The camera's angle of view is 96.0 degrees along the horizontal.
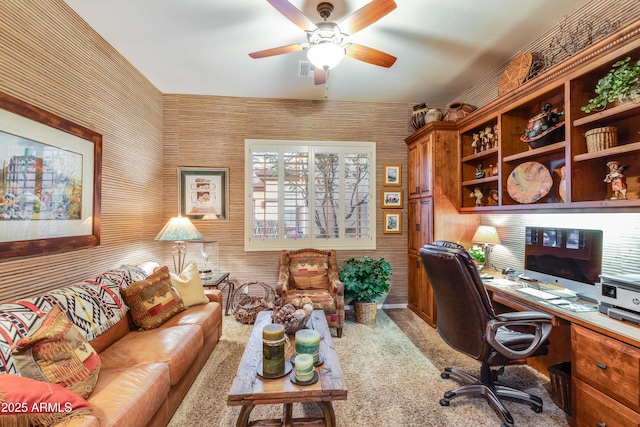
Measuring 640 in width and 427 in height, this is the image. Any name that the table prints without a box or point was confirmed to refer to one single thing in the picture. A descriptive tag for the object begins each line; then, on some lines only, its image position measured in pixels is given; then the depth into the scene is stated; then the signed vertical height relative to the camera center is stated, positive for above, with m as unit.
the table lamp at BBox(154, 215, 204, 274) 3.06 -0.17
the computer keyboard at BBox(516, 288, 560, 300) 2.10 -0.59
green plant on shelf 1.68 +0.80
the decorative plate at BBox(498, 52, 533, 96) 2.52 +1.30
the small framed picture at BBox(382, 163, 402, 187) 4.13 +0.59
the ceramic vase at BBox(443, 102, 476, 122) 3.38 +1.24
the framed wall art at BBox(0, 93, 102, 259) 1.76 +0.24
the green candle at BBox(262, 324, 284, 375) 1.54 -0.73
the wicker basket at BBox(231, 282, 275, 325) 3.50 -1.10
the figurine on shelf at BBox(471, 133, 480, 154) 3.25 +0.83
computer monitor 2.00 -0.32
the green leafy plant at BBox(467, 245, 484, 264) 3.11 -0.41
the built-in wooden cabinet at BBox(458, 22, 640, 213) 1.78 +0.63
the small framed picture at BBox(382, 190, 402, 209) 4.12 +0.24
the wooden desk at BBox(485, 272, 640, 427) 1.44 -0.83
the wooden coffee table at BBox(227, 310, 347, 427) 1.41 -0.87
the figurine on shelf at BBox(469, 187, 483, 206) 3.27 +0.24
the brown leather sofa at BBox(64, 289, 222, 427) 1.38 -0.90
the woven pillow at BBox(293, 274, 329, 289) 3.60 -0.82
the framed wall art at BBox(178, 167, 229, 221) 3.89 +0.31
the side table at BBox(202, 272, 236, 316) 3.17 -0.77
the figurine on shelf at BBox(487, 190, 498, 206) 3.05 +0.19
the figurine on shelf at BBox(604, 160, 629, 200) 1.85 +0.24
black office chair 1.75 -0.69
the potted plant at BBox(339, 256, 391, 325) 3.48 -0.84
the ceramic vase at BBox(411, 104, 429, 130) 3.75 +1.32
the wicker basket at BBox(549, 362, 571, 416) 1.88 -1.13
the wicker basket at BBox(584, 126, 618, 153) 1.85 +0.51
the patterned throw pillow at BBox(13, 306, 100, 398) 1.29 -0.67
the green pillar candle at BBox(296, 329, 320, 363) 1.66 -0.74
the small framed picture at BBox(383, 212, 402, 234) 4.12 -0.10
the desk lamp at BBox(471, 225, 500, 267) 3.02 -0.24
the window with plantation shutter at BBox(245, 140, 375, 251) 3.96 +0.29
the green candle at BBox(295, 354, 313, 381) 1.49 -0.80
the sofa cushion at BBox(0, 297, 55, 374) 1.30 -0.54
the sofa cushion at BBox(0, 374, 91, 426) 1.01 -0.71
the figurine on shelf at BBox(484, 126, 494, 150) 3.03 +0.84
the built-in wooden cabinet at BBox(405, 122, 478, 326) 3.40 +0.24
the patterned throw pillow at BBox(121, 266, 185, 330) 2.23 -0.69
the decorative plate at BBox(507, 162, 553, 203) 2.39 +0.29
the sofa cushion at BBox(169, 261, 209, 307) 2.67 -0.67
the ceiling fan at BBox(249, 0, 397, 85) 1.78 +1.28
